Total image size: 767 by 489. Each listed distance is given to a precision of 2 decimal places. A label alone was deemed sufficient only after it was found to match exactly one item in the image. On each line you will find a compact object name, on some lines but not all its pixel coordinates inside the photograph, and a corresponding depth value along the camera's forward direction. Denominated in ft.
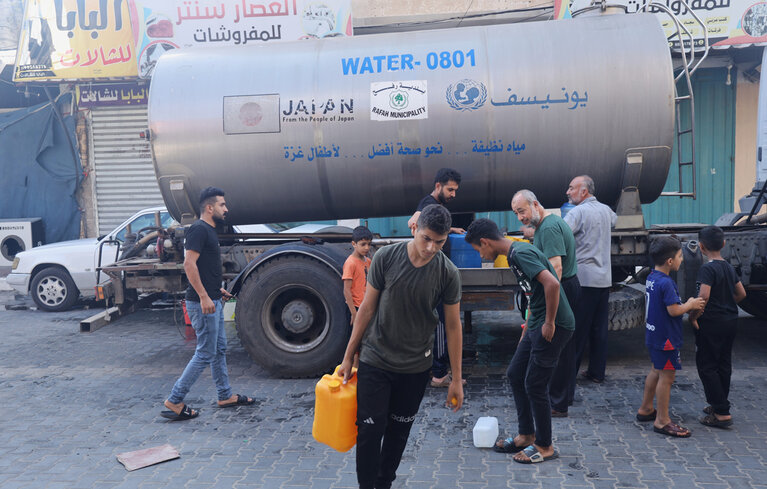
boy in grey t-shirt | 11.04
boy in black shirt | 15.42
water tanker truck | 20.01
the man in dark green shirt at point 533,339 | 12.92
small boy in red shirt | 19.17
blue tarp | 46.68
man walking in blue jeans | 17.06
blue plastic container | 20.13
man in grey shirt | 17.94
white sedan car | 34.86
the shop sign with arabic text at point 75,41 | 43.60
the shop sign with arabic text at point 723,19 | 37.19
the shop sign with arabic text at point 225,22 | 41.47
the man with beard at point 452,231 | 18.47
